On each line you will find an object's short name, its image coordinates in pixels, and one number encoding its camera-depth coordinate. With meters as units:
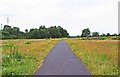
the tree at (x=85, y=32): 83.35
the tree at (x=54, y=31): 78.44
